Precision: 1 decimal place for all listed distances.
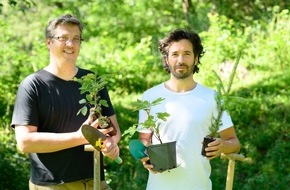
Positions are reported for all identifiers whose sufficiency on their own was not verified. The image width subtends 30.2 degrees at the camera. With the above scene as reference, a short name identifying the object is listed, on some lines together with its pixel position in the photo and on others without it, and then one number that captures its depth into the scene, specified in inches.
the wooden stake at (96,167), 98.0
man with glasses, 100.5
